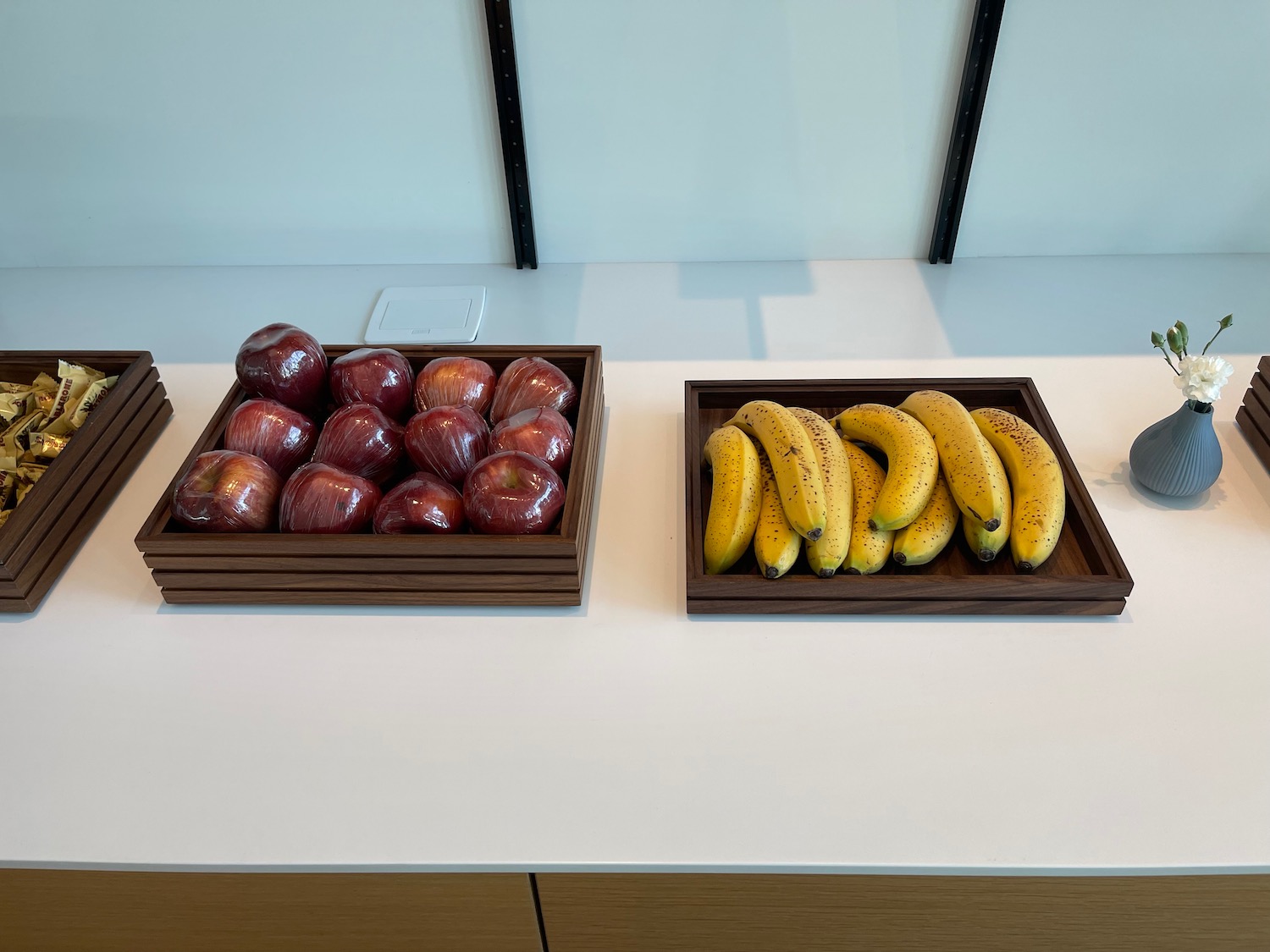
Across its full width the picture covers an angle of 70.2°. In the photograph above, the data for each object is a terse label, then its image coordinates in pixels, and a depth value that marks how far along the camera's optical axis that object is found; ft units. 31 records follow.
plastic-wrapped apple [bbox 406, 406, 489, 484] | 3.05
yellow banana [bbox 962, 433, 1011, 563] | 2.90
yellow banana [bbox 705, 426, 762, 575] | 2.96
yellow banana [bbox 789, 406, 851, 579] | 2.85
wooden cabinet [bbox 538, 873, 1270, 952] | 2.40
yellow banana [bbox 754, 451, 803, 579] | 2.87
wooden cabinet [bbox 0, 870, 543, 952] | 2.45
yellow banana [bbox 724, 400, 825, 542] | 2.88
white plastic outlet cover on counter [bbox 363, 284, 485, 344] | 4.71
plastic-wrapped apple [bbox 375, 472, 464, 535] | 2.85
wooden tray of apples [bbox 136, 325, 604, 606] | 2.82
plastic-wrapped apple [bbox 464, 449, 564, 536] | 2.81
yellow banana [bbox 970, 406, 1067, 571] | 2.90
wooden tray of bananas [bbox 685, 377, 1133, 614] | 2.85
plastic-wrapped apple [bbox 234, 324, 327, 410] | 3.31
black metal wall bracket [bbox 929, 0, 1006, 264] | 4.42
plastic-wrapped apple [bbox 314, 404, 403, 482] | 3.08
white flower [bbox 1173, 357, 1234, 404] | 3.03
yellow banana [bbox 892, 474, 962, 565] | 2.93
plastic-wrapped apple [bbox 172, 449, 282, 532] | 2.86
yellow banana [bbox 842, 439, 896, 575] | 2.90
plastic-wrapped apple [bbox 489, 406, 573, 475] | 3.06
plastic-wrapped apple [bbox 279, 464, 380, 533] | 2.86
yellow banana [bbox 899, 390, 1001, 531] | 2.93
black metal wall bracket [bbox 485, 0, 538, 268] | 4.50
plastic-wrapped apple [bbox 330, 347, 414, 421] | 3.34
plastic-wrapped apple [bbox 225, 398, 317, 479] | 3.13
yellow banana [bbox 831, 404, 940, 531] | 2.94
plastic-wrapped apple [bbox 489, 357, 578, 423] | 3.35
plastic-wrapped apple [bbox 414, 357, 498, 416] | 3.39
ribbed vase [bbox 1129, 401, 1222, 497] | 3.18
